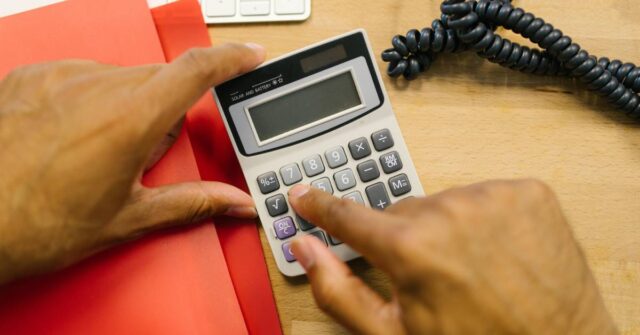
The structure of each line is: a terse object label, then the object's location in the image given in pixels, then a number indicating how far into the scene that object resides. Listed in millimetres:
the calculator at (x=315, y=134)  577
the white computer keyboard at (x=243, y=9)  618
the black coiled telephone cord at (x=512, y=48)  565
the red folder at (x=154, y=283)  584
